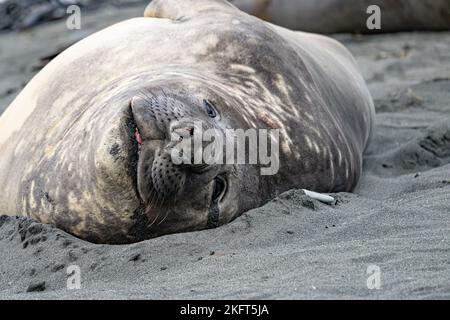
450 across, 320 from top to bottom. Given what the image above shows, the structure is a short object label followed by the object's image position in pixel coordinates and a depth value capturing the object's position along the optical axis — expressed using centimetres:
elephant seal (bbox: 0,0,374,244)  678
